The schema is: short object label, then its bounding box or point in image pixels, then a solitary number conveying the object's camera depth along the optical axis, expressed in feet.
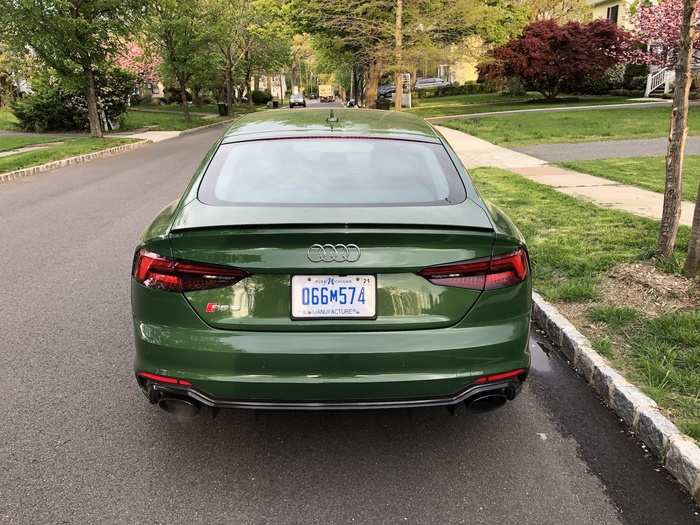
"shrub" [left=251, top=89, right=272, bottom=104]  221.46
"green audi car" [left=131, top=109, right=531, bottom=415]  8.32
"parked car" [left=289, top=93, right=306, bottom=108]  196.88
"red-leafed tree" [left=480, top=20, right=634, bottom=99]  108.99
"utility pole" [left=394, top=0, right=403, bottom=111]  84.33
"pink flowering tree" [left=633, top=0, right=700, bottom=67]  86.02
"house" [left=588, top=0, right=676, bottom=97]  109.18
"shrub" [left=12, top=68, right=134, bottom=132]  82.99
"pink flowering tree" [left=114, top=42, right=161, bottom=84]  155.43
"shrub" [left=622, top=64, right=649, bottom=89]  124.77
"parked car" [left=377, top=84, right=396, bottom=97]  186.05
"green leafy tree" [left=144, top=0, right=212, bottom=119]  95.40
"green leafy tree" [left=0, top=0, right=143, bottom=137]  60.23
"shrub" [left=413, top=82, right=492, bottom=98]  184.65
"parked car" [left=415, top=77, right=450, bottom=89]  205.24
